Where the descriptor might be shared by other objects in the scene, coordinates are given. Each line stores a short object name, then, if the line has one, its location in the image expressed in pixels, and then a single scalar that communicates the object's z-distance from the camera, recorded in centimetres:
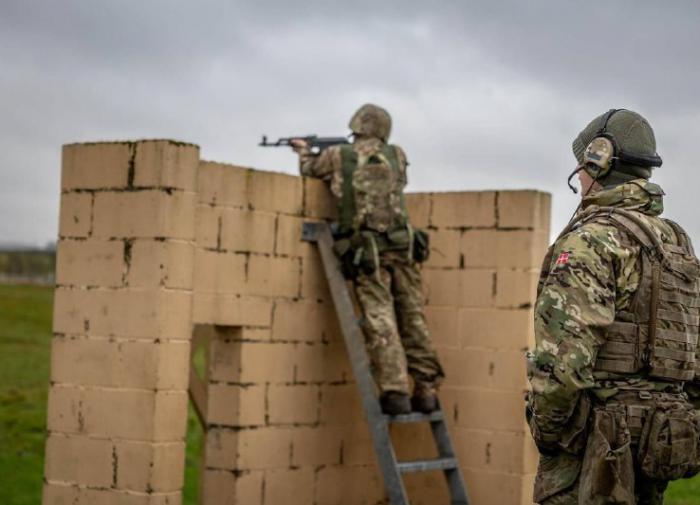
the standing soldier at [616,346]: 484
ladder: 830
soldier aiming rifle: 846
